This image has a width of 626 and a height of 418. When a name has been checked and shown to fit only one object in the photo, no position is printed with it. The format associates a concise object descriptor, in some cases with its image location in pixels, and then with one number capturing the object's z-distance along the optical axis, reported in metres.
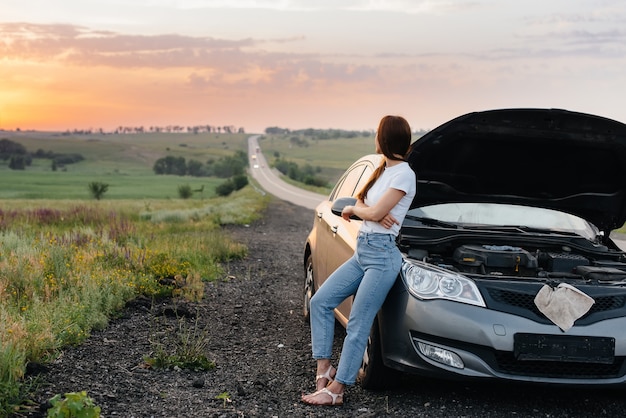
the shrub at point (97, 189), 69.69
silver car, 5.34
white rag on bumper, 5.30
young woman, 5.56
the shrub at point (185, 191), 79.81
